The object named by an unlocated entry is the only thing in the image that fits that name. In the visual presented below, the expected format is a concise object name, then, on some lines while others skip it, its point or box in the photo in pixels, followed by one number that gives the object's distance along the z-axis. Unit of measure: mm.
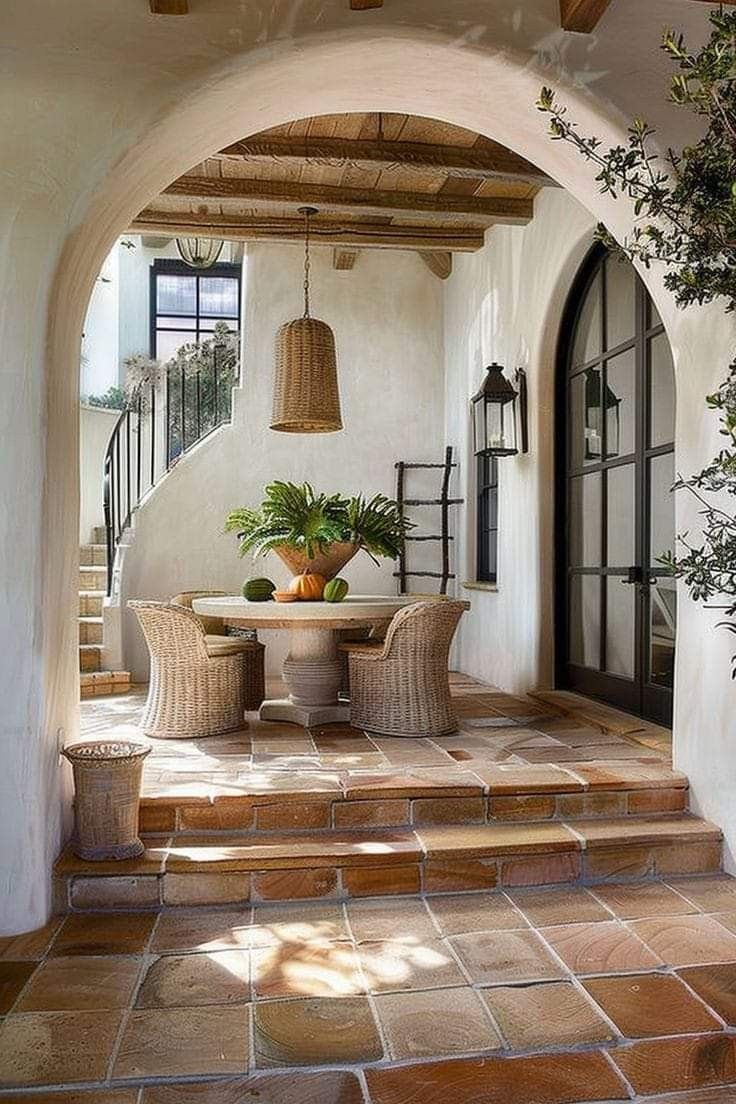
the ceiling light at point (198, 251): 6109
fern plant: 4543
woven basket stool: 2834
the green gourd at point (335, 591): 4297
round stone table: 4098
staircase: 5699
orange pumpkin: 4395
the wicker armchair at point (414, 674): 4180
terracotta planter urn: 4578
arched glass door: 4004
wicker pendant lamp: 4949
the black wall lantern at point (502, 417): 5023
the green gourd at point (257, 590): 4539
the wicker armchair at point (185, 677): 4129
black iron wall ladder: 6801
